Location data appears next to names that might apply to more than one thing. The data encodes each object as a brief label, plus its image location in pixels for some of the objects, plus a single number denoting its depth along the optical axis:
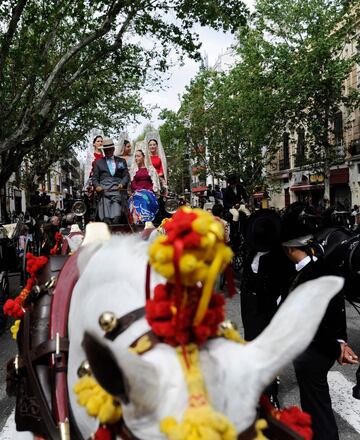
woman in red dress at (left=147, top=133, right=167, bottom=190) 8.67
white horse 1.18
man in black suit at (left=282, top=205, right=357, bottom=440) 3.30
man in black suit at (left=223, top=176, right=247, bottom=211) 10.60
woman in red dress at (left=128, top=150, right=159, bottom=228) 5.88
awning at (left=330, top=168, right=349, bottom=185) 26.64
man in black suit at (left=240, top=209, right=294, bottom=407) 3.93
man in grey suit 5.44
